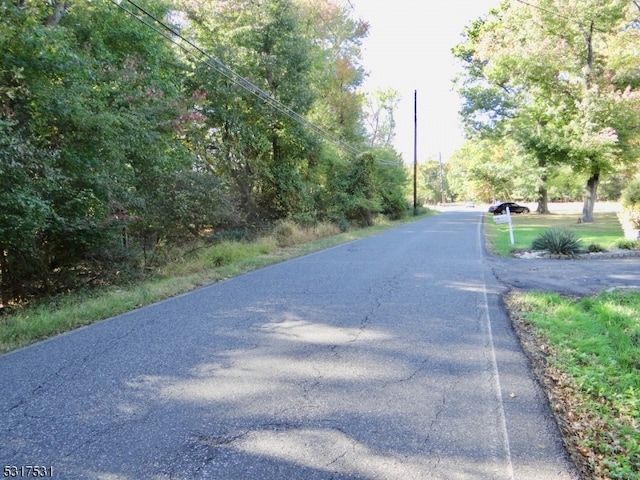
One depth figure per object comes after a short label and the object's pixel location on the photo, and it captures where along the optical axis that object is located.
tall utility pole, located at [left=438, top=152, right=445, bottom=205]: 90.53
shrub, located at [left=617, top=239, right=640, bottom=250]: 10.70
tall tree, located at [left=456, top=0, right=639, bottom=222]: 17.64
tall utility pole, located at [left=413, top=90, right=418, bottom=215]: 36.22
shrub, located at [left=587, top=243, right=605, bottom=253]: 10.94
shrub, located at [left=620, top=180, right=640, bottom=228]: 12.45
